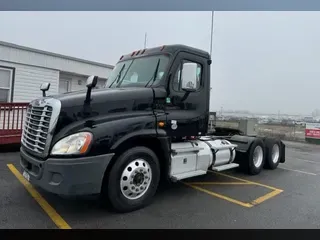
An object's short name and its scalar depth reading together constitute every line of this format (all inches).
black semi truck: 141.3
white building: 391.5
